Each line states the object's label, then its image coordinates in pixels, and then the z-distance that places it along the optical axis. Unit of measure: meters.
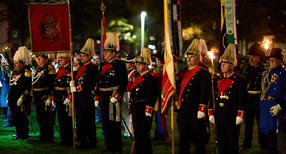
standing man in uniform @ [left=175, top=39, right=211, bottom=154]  14.62
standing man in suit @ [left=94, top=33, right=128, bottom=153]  17.17
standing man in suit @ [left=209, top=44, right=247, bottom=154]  13.96
